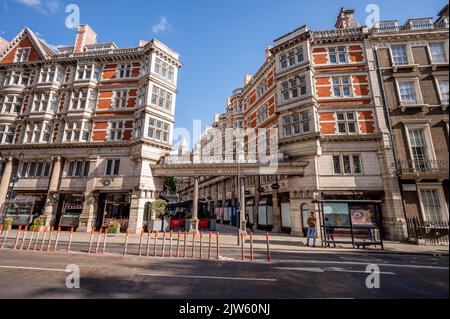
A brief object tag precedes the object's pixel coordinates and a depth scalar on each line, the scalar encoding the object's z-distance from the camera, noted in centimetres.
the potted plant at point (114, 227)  1831
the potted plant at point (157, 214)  1903
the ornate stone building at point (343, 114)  1698
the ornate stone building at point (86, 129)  1997
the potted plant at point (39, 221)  1852
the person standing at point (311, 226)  1328
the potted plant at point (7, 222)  1891
